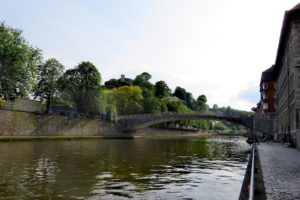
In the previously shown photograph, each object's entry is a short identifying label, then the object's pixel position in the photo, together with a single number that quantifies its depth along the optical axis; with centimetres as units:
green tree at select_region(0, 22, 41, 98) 3021
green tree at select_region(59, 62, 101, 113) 4585
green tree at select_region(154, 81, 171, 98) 9497
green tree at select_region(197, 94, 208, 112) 11618
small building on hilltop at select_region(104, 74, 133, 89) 9377
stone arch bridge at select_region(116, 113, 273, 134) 5303
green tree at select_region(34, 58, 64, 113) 4080
